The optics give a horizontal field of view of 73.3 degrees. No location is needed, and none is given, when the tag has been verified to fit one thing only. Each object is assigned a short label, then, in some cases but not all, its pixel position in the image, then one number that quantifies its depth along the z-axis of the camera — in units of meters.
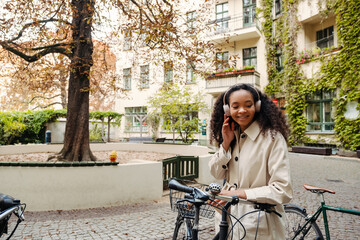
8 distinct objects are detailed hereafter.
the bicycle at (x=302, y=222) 2.58
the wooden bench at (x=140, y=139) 19.08
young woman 1.46
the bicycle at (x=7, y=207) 1.84
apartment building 15.34
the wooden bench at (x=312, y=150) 13.57
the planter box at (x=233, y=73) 18.69
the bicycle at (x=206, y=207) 1.49
